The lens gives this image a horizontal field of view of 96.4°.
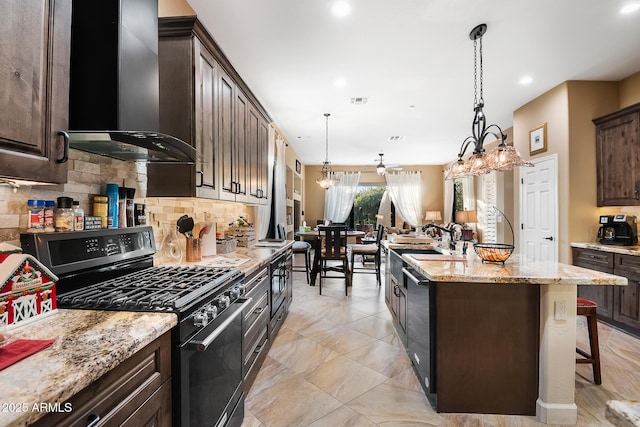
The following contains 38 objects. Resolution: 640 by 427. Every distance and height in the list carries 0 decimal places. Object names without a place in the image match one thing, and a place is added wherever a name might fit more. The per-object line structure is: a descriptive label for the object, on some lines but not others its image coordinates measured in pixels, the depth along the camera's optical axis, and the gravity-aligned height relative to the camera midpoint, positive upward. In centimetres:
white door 387 +13
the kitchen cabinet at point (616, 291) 290 -80
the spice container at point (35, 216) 112 +0
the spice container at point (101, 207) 145 +5
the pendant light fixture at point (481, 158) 227 +50
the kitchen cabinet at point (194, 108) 182 +74
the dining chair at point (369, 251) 506 -60
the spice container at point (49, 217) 116 +0
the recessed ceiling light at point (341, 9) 229 +171
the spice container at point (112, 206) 150 +6
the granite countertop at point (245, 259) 195 -33
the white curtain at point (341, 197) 941 +67
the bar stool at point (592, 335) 206 -85
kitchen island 169 -77
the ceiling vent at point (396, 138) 628 +177
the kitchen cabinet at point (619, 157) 319 +72
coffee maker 326 -14
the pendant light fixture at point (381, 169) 725 +123
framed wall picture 405 +115
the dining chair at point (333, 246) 464 -47
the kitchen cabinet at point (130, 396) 67 -49
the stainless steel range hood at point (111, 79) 114 +59
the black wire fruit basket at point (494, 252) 197 -24
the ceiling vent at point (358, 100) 420 +174
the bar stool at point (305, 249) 542 -61
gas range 109 -33
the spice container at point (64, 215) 122 +1
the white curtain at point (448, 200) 881 +55
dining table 482 -86
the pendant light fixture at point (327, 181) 677 +86
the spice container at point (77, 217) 128 +0
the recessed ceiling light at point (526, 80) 357 +176
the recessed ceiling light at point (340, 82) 359 +173
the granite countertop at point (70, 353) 58 -36
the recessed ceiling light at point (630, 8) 238 +177
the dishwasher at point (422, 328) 181 -77
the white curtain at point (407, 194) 930 +77
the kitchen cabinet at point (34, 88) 79 +39
